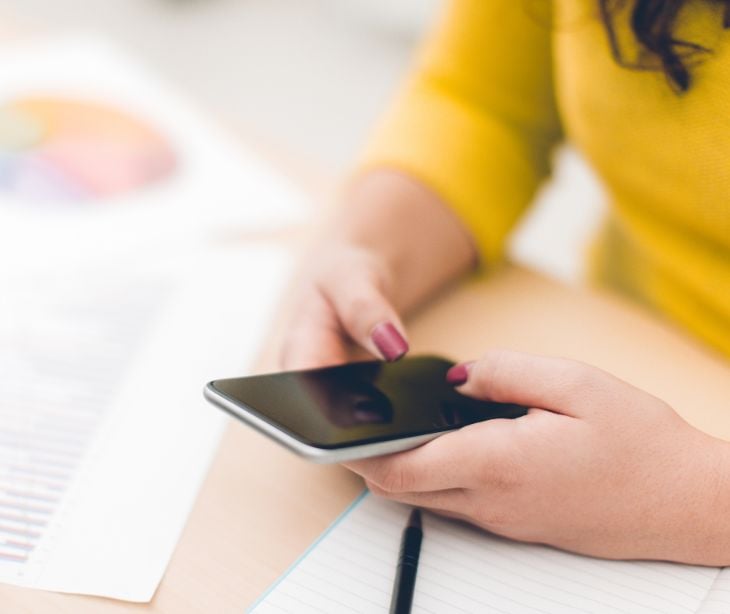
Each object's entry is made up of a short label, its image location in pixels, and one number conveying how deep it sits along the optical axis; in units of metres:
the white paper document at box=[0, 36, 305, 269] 0.70
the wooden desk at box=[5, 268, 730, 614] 0.43
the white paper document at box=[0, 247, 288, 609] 0.45
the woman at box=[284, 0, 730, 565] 0.44
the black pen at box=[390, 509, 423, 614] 0.41
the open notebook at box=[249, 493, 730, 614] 0.43
